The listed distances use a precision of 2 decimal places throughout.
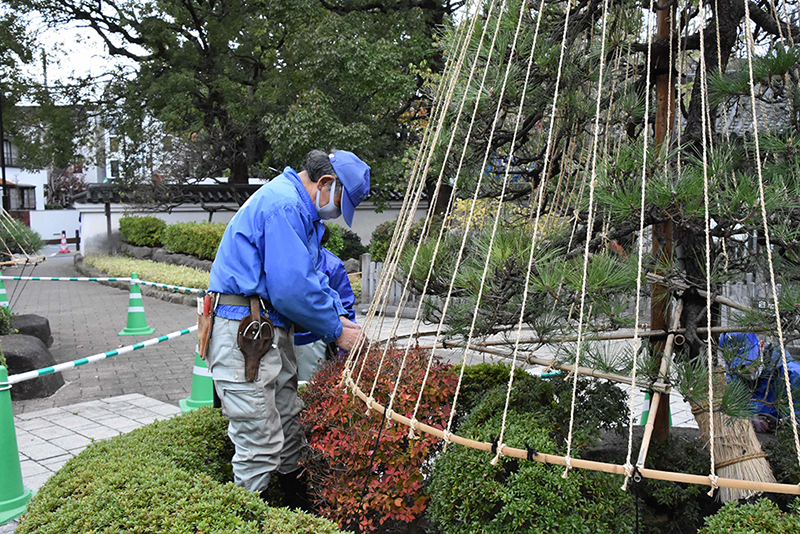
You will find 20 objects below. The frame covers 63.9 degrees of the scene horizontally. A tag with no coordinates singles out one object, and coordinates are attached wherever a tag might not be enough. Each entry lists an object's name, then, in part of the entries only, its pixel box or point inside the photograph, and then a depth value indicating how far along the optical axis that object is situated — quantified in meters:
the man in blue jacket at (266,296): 2.64
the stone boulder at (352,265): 14.99
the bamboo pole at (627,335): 2.18
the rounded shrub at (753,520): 1.79
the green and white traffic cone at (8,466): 3.43
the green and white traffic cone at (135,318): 9.27
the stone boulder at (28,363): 5.96
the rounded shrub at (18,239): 9.44
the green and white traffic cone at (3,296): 9.59
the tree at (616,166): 1.97
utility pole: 15.61
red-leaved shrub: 2.49
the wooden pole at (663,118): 2.42
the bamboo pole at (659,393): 1.91
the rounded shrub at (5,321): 6.89
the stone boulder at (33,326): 7.62
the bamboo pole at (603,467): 1.62
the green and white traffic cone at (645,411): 3.50
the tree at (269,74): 12.12
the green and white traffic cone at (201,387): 5.28
